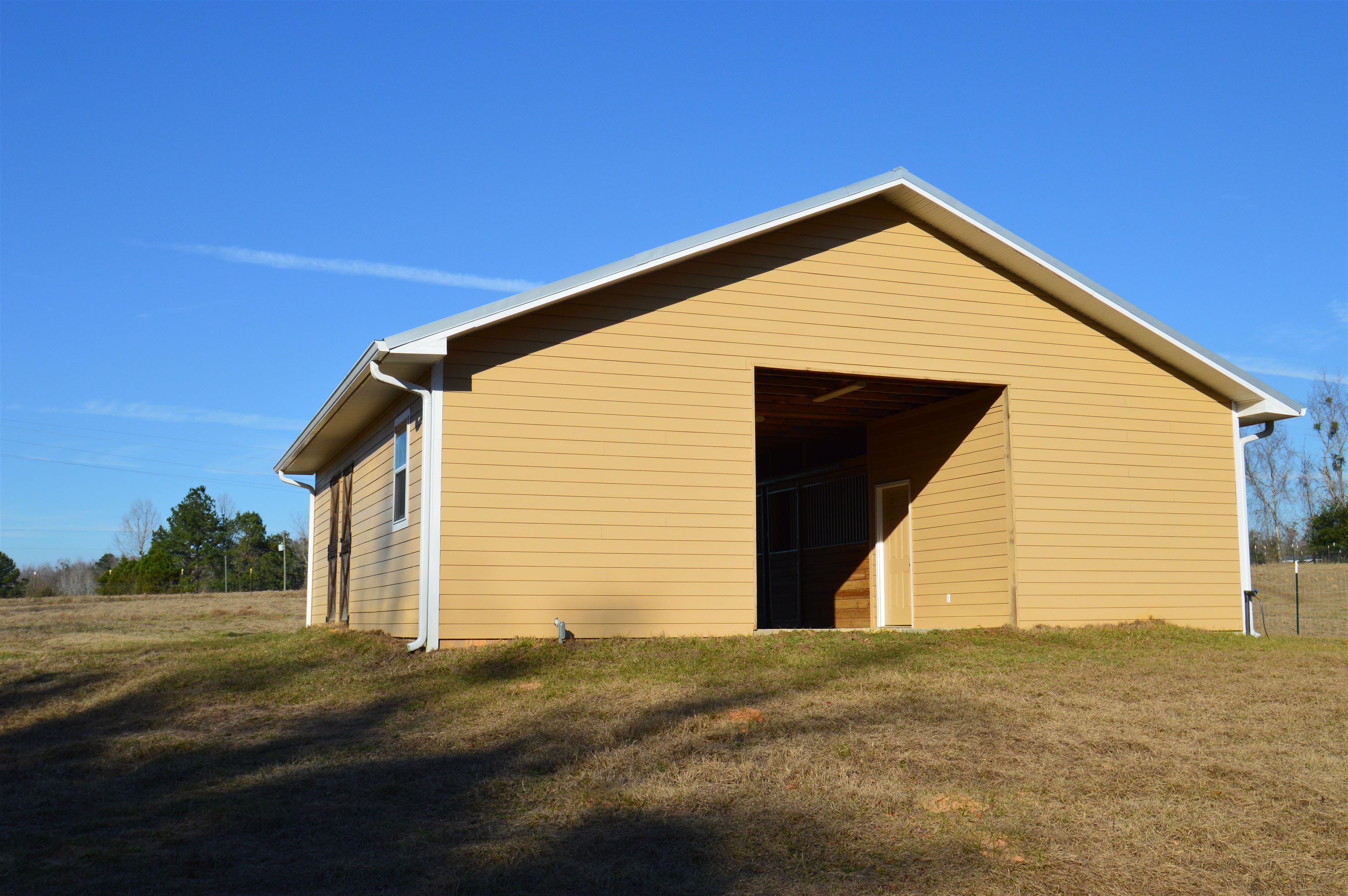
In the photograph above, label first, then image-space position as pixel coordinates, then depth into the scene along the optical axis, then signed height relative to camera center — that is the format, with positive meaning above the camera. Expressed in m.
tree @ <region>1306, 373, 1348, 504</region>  44.75 +4.66
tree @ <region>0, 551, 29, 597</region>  50.31 -0.20
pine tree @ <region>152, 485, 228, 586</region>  60.16 +2.12
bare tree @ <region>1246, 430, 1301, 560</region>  48.25 +3.09
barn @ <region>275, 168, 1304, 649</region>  11.02 +1.62
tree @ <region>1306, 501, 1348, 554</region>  31.03 +1.21
